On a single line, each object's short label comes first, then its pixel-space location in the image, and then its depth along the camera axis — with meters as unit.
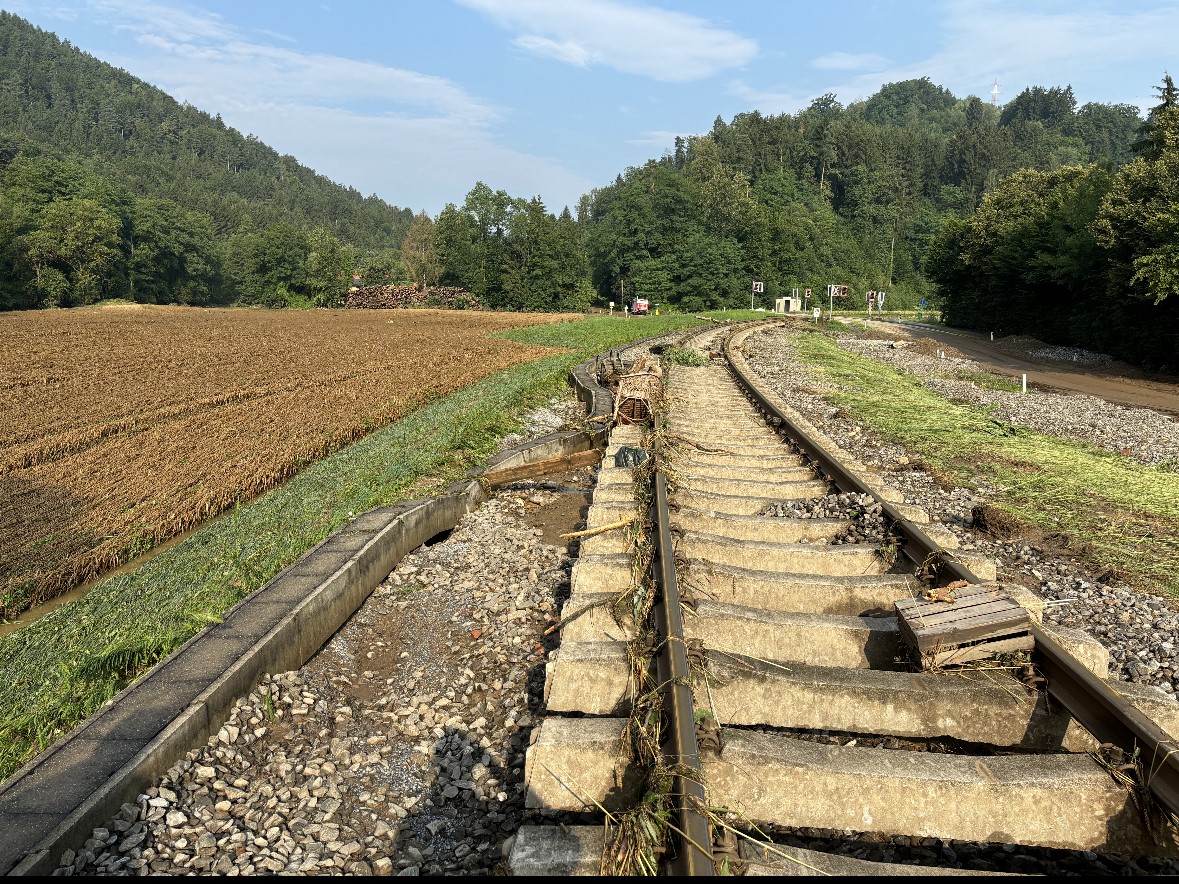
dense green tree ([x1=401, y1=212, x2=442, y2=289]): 100.81
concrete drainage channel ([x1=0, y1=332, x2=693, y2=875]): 2.89
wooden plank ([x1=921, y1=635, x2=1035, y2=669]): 3.78
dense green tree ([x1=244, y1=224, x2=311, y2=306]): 99.06
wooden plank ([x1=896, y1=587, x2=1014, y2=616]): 4.03
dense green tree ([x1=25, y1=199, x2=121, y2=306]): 69.88
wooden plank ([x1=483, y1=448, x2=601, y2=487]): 8.71
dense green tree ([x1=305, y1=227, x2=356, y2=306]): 97.88
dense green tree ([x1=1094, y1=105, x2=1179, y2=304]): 22.31
